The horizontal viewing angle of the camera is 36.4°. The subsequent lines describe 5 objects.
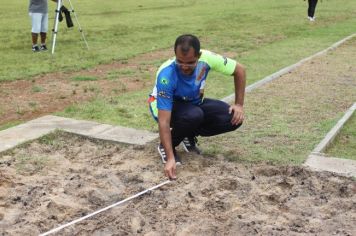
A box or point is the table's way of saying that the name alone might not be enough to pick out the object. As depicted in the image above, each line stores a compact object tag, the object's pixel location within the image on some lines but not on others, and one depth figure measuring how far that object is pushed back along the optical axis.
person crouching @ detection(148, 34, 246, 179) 4.18
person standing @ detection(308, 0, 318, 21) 17.61
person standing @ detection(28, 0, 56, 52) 10.68
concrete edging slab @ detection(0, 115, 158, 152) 5.26
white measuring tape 3.48
